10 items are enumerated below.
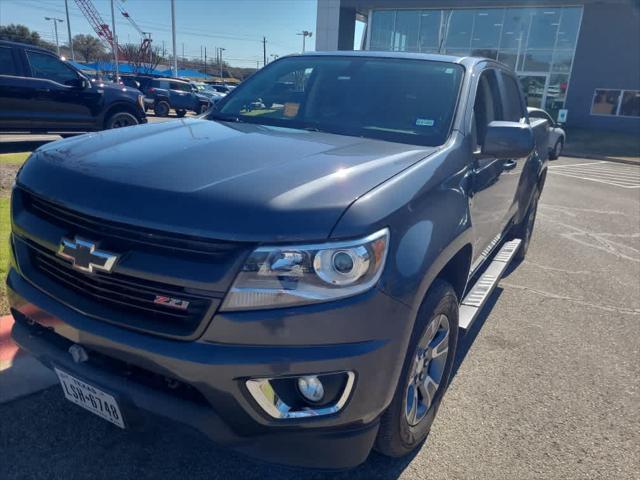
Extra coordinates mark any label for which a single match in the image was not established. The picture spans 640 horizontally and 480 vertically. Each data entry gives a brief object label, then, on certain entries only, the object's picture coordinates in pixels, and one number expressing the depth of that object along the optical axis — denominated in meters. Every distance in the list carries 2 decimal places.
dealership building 25.11
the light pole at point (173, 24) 35.94
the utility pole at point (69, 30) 52.16
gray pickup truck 1.72
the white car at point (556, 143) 14.90
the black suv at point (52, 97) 9.25
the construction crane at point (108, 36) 55.80
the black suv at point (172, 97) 23.72
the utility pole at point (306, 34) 64.44
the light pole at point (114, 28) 44.19
